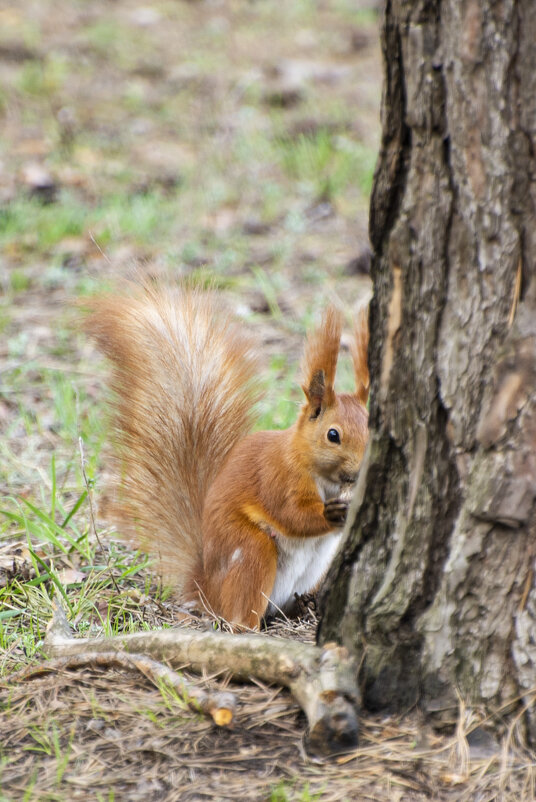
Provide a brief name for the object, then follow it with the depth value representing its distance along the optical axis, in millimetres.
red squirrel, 6735
